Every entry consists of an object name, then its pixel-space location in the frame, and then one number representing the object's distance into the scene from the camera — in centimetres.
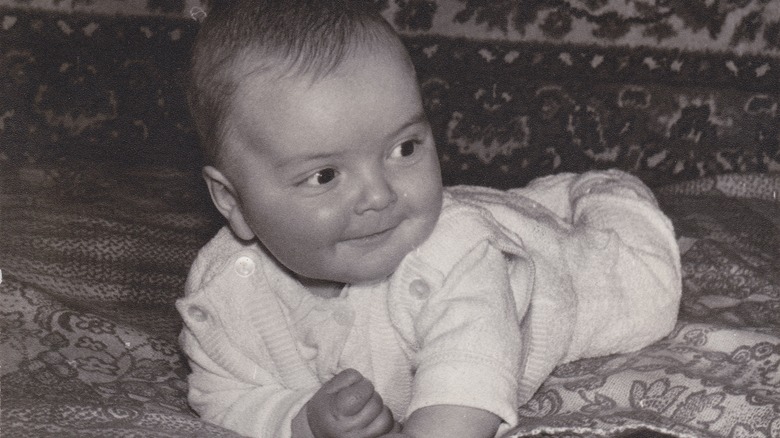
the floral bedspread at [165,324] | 106
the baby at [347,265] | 103
